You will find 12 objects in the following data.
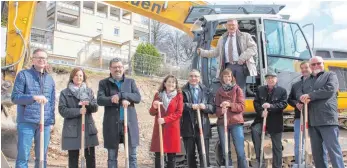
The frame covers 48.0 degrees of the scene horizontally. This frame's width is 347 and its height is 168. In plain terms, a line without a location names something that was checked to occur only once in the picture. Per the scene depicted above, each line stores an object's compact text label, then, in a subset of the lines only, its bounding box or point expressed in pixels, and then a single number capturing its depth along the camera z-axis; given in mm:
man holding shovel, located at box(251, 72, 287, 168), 6770
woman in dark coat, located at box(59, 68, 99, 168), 5879
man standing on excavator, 6867
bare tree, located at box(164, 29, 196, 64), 44553
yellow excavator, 7699
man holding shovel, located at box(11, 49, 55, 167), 5367
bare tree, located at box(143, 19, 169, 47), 44684
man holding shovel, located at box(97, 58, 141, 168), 5758
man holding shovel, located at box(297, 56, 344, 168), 5832
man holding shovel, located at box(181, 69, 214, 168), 6285
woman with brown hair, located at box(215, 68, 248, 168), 6328
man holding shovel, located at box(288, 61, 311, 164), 6684
